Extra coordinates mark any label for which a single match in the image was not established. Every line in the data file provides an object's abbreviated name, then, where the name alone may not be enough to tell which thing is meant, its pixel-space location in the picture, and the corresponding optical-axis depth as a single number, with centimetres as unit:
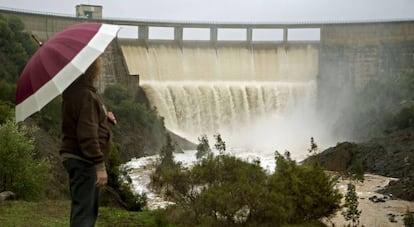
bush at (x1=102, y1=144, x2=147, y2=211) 2081
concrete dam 4744
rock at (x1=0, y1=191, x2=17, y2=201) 1433
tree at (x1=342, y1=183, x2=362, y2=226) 1921
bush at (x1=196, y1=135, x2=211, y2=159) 3175
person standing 494
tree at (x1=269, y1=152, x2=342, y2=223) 1884
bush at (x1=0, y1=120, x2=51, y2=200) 1717
